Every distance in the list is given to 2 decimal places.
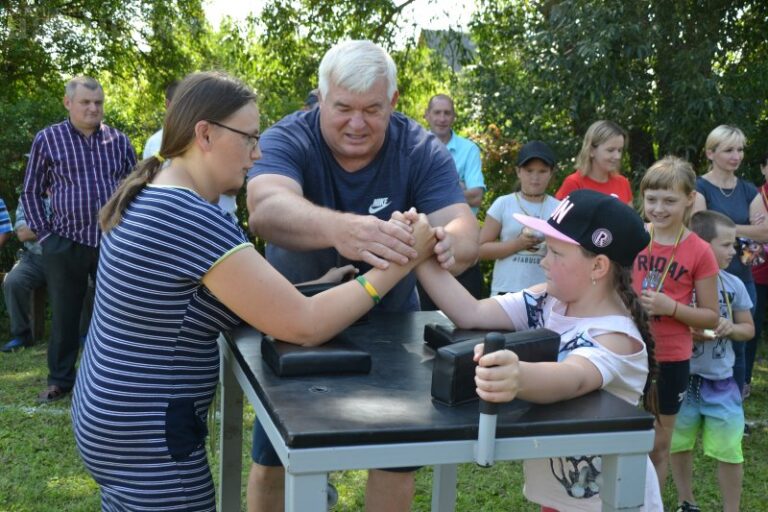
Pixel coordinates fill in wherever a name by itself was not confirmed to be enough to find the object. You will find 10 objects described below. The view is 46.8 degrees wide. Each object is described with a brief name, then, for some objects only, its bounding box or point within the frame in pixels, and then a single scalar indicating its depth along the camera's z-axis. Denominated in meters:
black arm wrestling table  1.61
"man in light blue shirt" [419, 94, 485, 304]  6.66
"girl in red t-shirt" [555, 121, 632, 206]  5.65
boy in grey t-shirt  3.93
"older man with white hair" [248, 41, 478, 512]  2.62
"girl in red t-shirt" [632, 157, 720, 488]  3.82
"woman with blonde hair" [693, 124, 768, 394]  5.81
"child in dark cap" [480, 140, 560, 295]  5.90
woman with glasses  2.07
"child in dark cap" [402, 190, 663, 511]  2.16
